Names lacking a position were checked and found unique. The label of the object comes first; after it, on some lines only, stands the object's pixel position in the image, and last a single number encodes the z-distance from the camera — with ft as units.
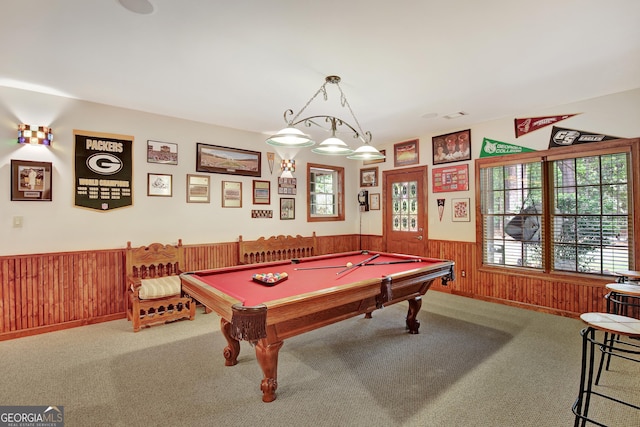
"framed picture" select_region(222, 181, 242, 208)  16.24
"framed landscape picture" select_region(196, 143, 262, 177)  15.52
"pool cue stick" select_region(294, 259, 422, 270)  10.90
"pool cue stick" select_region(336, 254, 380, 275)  10.48
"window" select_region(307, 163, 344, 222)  20.20
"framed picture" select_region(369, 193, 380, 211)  21.27
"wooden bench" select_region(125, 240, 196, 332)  11.99
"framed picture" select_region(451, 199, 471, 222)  16.71
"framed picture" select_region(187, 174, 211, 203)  15.16
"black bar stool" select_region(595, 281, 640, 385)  8.07
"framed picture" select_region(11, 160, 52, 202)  11.32
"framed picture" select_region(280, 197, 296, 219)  18.47
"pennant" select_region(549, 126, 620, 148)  12.64
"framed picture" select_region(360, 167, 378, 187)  21.39
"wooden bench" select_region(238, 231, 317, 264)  16.43
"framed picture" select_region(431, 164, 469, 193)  16.75
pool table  6.59
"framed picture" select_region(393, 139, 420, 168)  18.89
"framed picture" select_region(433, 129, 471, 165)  16.61
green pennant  14.83
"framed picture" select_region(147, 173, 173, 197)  14.04
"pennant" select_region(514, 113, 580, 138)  13.70
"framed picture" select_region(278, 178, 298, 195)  18.38
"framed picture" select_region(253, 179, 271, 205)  17.35
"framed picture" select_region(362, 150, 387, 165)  20.58
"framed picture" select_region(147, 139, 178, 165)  14.05
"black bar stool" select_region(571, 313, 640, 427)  5.65
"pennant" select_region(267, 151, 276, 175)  17.98
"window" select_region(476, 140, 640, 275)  12.33
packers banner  12.50
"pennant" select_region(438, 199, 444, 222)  17.76
